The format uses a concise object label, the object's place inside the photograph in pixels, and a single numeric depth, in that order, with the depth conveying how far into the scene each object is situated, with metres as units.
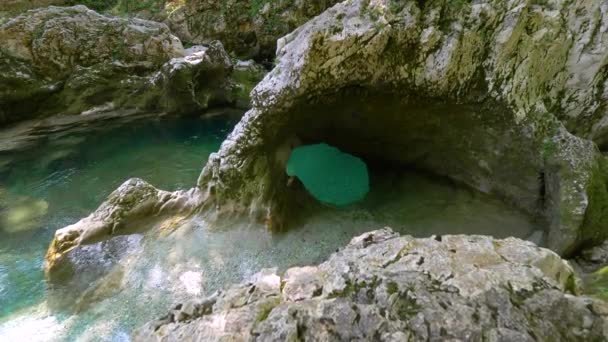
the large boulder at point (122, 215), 6.41
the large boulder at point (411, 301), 2.61
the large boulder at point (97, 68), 12.55
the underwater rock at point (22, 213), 8.12
